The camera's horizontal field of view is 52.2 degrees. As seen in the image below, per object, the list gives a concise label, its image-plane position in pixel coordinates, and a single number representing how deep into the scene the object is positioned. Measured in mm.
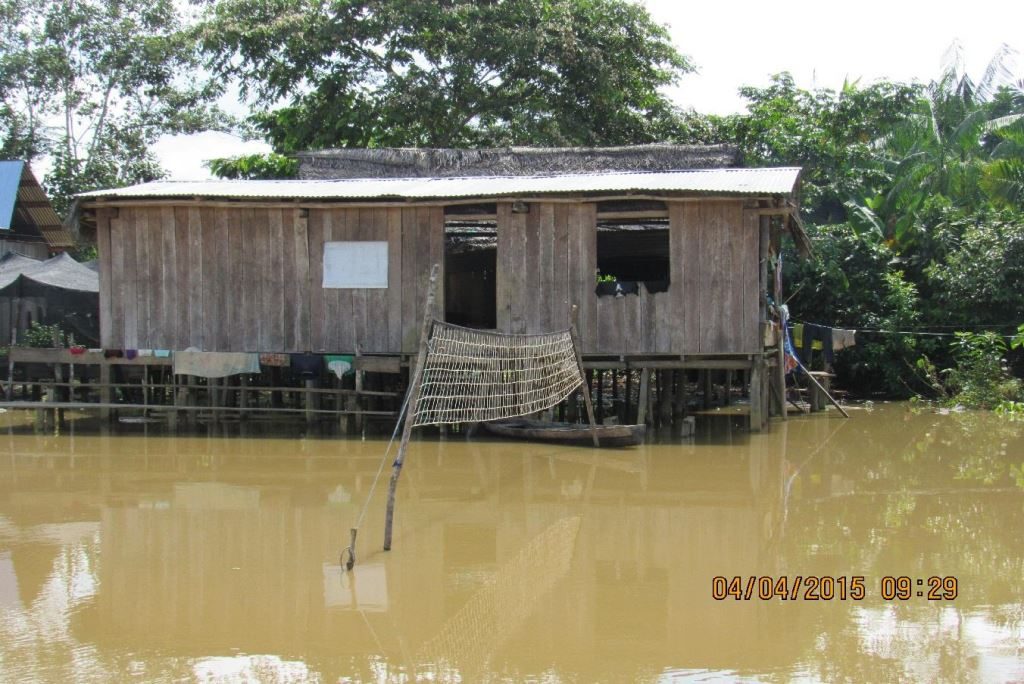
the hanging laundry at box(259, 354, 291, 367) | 13352
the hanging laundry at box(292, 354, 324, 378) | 13328
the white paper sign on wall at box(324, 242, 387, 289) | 13484
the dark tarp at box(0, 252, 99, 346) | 16562
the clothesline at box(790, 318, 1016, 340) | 16789
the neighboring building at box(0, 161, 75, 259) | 18531
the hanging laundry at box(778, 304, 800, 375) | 14576
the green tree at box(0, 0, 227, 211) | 23438
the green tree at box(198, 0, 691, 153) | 19344
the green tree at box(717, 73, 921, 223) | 19562
